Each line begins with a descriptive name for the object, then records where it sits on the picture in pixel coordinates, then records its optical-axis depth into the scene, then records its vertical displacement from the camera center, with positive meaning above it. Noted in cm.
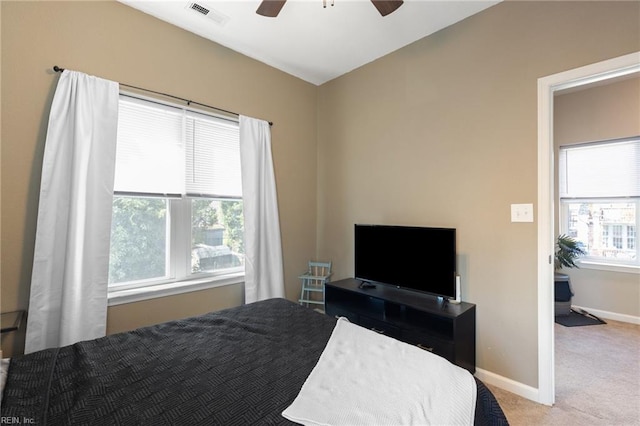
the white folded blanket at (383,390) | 100 -65
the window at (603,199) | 358 +26
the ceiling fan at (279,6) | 193 +140
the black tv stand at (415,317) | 219 -82
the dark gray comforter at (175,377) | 100 -66
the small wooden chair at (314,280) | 340 -75
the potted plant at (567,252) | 371 -40
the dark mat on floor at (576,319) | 350 -120
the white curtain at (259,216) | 296 +1
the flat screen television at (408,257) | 236 -34
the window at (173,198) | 238 +16
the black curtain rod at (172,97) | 205 +102
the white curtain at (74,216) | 196 +0
